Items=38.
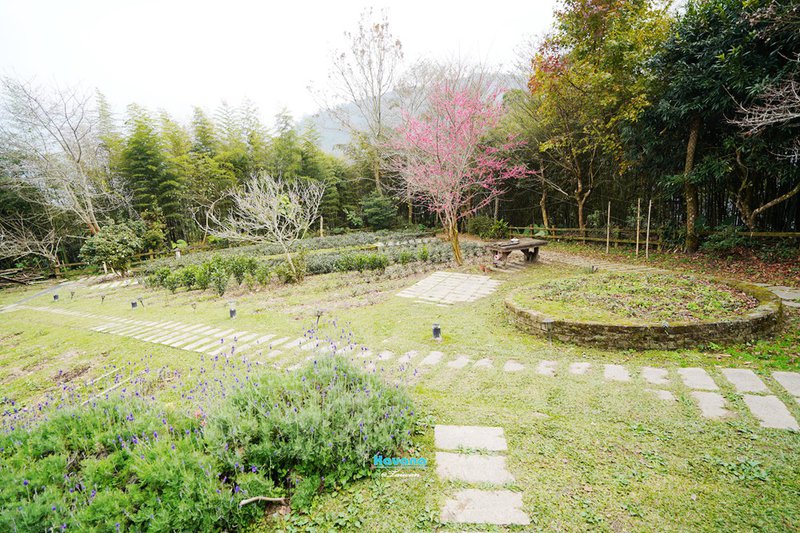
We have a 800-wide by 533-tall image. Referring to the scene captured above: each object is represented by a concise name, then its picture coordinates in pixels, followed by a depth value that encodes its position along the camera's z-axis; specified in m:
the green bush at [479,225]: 14.14
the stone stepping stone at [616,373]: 2.82
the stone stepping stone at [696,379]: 2.58
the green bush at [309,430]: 1.71
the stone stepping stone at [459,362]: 3.25
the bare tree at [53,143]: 12.65
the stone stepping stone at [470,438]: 1.96
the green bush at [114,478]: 1.37
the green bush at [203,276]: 8.27
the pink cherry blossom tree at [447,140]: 8.00
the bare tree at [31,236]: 13.35
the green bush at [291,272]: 8.41
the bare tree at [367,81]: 15.83
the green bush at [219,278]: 7.70
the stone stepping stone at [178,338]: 4.68
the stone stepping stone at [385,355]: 3.48
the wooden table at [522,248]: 8.20
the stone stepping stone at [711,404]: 2.21
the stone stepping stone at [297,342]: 4.06
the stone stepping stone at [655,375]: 2.72
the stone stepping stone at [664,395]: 2.43
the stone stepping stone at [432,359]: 3.34
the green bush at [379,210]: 17.69
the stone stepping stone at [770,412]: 2.07
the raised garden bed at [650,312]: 3.33
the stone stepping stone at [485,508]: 1.48
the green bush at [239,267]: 8.42
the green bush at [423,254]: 8.84
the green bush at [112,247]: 12.57
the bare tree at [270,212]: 8.02
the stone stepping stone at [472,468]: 1.72
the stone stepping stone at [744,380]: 2.50
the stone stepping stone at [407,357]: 3.38
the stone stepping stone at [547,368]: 2.98
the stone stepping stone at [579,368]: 2.98
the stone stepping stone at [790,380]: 2.45
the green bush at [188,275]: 8.75
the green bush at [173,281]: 8.60
